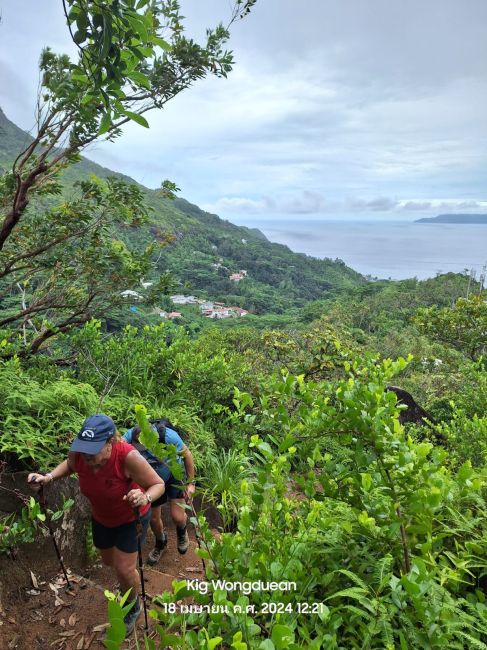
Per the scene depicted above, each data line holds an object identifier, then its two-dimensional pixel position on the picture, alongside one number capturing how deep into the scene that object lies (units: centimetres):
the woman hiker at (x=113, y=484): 273
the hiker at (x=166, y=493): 348
